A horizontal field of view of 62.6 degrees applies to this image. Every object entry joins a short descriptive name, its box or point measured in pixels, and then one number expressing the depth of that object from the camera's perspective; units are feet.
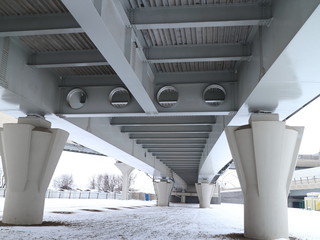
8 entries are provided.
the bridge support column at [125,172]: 206.29
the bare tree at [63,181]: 367.46
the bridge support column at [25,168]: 32.20
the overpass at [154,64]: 19.56
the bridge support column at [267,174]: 27.39
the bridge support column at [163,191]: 116.80
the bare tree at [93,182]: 385.94
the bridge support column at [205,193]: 115.37
